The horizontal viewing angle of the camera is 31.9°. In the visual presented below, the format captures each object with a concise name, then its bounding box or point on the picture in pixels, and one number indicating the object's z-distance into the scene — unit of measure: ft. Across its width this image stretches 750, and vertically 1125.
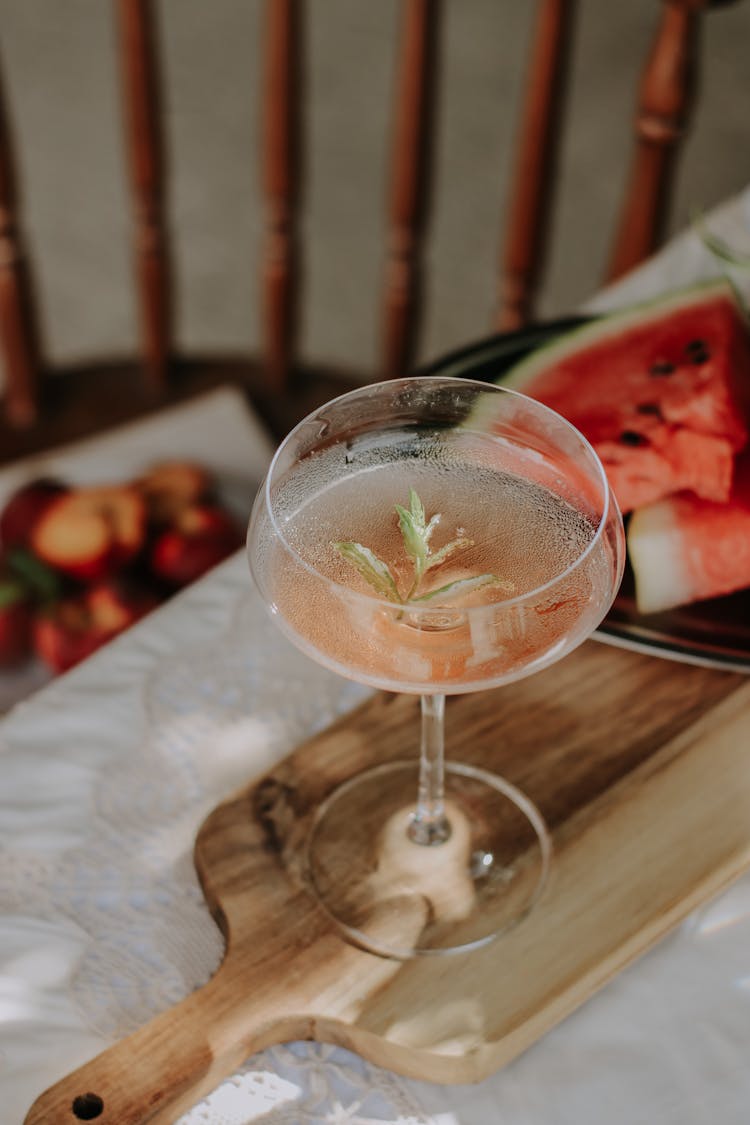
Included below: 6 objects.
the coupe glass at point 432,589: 1.89
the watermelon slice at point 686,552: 2.53
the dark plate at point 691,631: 2.51
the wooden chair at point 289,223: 3.94
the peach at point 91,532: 3.90
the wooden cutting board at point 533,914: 2.06
